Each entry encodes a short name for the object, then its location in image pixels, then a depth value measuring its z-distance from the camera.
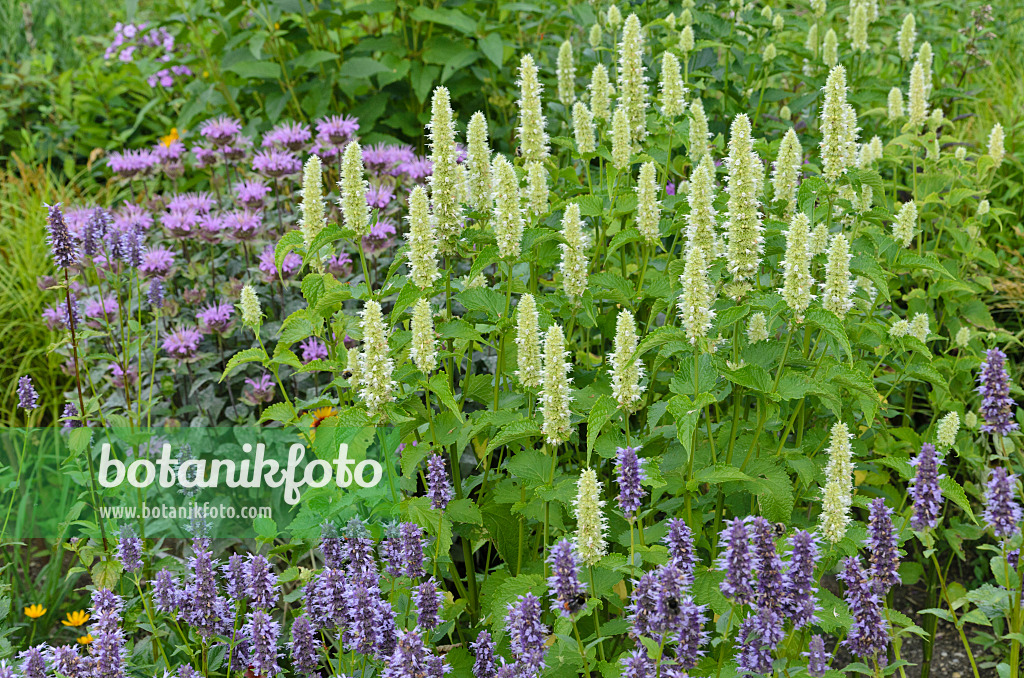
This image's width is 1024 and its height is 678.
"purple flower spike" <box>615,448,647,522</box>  2.10
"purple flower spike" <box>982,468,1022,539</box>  2.21
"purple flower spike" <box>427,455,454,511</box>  2.43
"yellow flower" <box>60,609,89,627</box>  3.14
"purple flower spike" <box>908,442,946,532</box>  2.20
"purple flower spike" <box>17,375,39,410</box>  3.06
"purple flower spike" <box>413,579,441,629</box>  2.28
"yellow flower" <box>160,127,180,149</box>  5.07
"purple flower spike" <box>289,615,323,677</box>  2.30
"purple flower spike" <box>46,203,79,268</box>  2.91
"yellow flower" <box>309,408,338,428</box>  3.18
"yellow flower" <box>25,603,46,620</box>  3.27
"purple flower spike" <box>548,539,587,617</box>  2.01
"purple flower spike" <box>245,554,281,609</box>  2.40
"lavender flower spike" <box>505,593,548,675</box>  2.07
